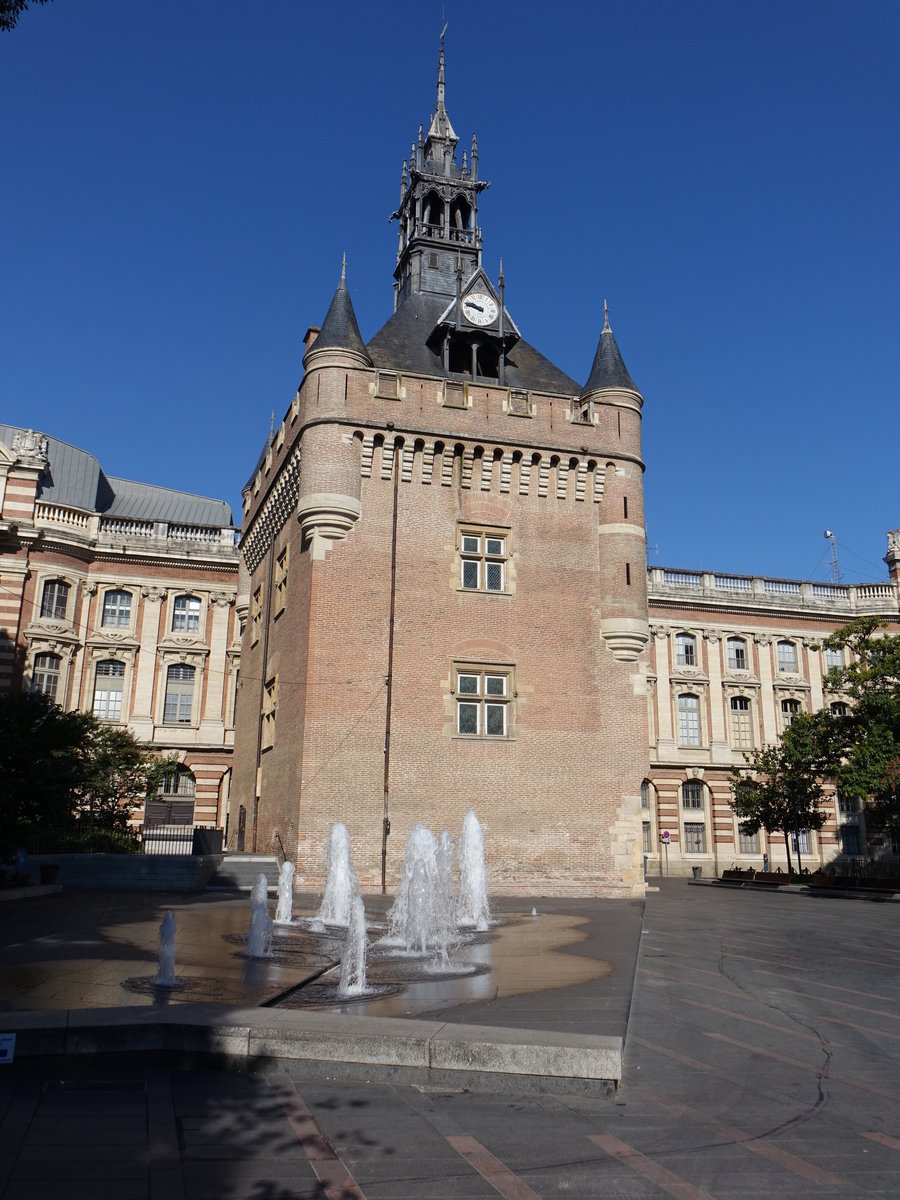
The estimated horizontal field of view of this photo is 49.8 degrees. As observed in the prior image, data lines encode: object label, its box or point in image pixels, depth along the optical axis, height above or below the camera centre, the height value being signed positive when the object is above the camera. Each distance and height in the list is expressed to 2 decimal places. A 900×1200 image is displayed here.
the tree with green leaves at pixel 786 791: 39.12 +2.99
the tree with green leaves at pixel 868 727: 33.94 +4.91
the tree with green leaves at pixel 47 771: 23.00 +2.03
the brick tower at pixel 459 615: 26.11 +6.71
